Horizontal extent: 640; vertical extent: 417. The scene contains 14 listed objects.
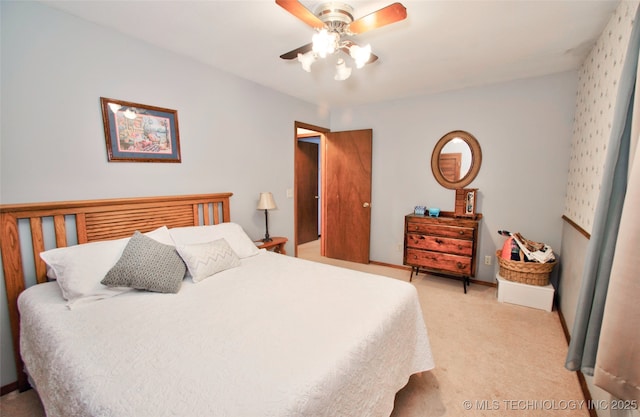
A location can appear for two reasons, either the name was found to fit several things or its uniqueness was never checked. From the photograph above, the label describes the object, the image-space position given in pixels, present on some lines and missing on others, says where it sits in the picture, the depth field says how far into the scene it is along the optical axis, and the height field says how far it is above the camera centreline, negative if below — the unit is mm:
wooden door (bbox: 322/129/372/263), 4090 -235
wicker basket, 2719 -909
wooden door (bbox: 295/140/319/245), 5281 -237
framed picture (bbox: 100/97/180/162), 2031 +368
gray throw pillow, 1692 -553
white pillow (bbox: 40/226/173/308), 1596 -526
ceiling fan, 1390 +827
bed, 970 -699
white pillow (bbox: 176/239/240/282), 1945 -565
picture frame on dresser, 3244 -263
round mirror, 3338 +243
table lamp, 3021 -254
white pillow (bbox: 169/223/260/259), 2221 -470
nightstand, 3016 -705
